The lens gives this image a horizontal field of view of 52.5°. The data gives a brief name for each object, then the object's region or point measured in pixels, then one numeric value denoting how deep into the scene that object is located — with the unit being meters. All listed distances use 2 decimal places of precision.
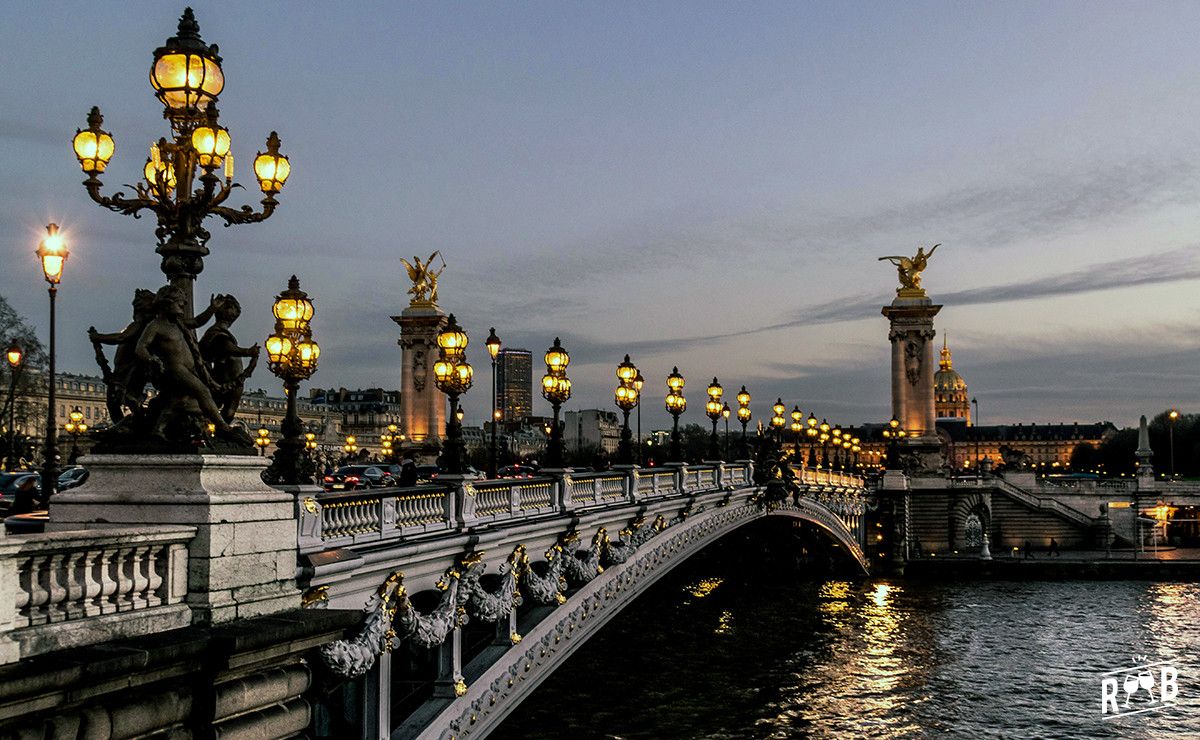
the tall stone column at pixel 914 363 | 91.50
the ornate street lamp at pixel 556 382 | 27.12
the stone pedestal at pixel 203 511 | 10.45
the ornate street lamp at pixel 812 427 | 65.38
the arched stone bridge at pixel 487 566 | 14.95
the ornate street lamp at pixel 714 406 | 42.12
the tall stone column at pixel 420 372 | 87.62
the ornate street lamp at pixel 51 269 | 20.19
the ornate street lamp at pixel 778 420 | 52.12
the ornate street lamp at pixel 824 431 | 83.49
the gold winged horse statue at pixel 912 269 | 94.06
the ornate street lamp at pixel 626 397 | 32.69
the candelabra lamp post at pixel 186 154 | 11.67
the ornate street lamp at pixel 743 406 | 47.00
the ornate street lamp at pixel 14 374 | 26.39
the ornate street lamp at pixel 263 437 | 52.20
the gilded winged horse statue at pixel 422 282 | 89.38
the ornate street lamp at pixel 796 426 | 59.66
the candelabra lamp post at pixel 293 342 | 20.17
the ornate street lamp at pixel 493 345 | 25.50
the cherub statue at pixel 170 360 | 10.97
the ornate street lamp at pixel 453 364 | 23.52
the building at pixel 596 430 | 169.62
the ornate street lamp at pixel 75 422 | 46.32
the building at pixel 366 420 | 169.20
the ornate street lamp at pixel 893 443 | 82.81
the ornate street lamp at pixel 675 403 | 38.56
